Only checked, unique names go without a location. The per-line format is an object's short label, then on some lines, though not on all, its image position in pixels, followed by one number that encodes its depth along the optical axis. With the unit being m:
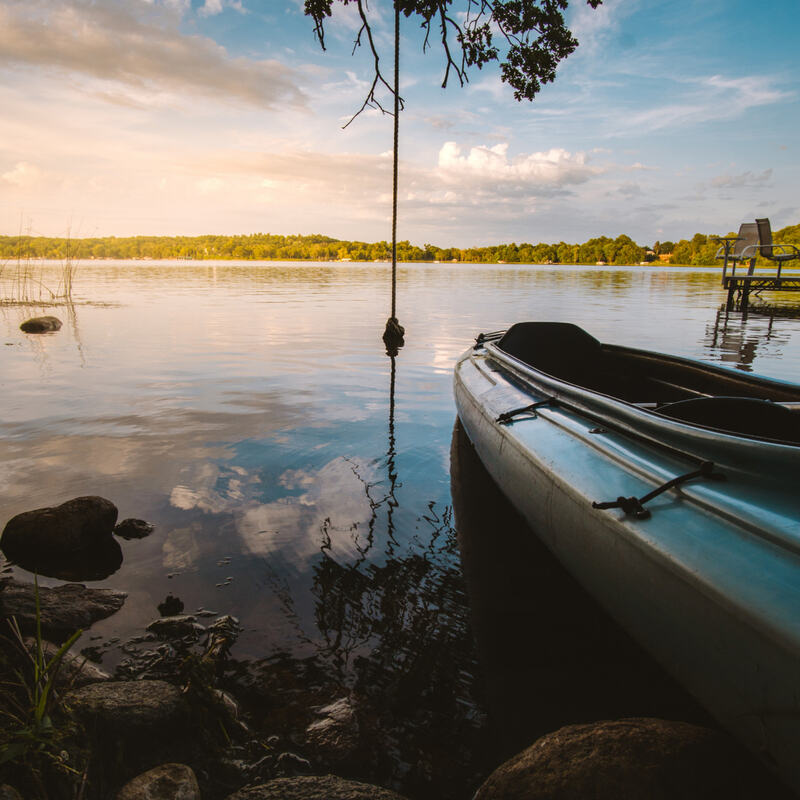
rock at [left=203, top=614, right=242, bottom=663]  2.73
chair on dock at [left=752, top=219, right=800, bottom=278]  13.31
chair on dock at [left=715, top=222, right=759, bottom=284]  13.88
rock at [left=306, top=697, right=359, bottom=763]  2.21
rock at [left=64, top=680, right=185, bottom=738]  2.08
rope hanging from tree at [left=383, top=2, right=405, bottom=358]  11.13
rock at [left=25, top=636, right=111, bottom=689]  2.36
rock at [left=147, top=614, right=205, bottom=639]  2.95
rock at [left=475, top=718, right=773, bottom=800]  1.61
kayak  1.63
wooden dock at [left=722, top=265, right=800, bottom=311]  15.49
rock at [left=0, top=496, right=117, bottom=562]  3.70
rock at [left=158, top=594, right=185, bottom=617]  3.17
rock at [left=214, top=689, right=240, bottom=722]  2.33
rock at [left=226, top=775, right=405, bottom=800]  1.79
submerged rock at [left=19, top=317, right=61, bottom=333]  14.22
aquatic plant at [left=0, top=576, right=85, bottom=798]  1.66
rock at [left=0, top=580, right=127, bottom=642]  2.88
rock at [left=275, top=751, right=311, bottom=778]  2.10
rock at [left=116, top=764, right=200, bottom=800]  1.77
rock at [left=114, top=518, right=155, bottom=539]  4.06
